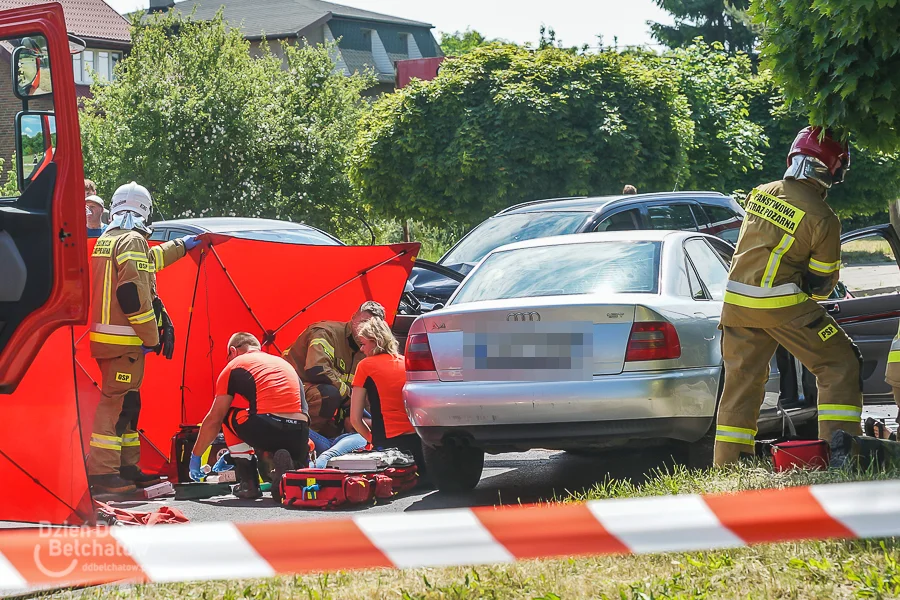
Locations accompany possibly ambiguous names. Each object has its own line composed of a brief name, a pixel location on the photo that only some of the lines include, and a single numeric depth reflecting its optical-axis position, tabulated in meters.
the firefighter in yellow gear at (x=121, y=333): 14.94
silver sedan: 11.86
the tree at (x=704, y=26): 97.69
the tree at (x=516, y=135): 38.91
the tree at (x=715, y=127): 52.59
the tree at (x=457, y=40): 174.62
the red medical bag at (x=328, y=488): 13.63
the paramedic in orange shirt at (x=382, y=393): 15.17
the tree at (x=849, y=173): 59.06
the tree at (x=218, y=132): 51.00
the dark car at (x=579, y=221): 21.52
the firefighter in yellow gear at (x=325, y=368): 17.02
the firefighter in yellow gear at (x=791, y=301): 11.75
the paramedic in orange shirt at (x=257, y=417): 14.52
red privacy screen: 16.34
